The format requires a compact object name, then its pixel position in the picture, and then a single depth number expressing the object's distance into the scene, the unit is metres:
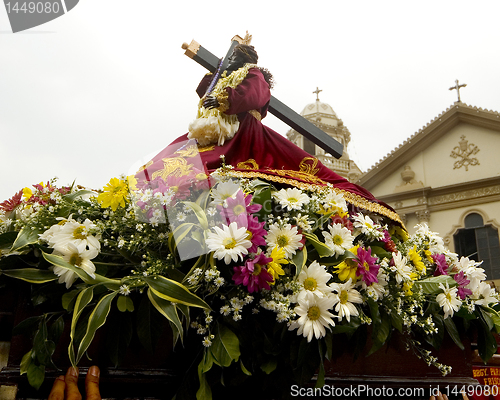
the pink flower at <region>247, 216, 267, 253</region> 1.52
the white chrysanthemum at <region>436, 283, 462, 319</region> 1.95
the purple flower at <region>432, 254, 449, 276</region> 2.25
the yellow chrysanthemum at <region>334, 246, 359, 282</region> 1.68
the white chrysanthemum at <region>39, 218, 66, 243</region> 1.53
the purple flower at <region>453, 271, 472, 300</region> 2.11
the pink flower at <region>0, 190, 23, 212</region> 1.97
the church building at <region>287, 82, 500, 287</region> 12.63
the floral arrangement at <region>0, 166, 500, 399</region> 1.43
